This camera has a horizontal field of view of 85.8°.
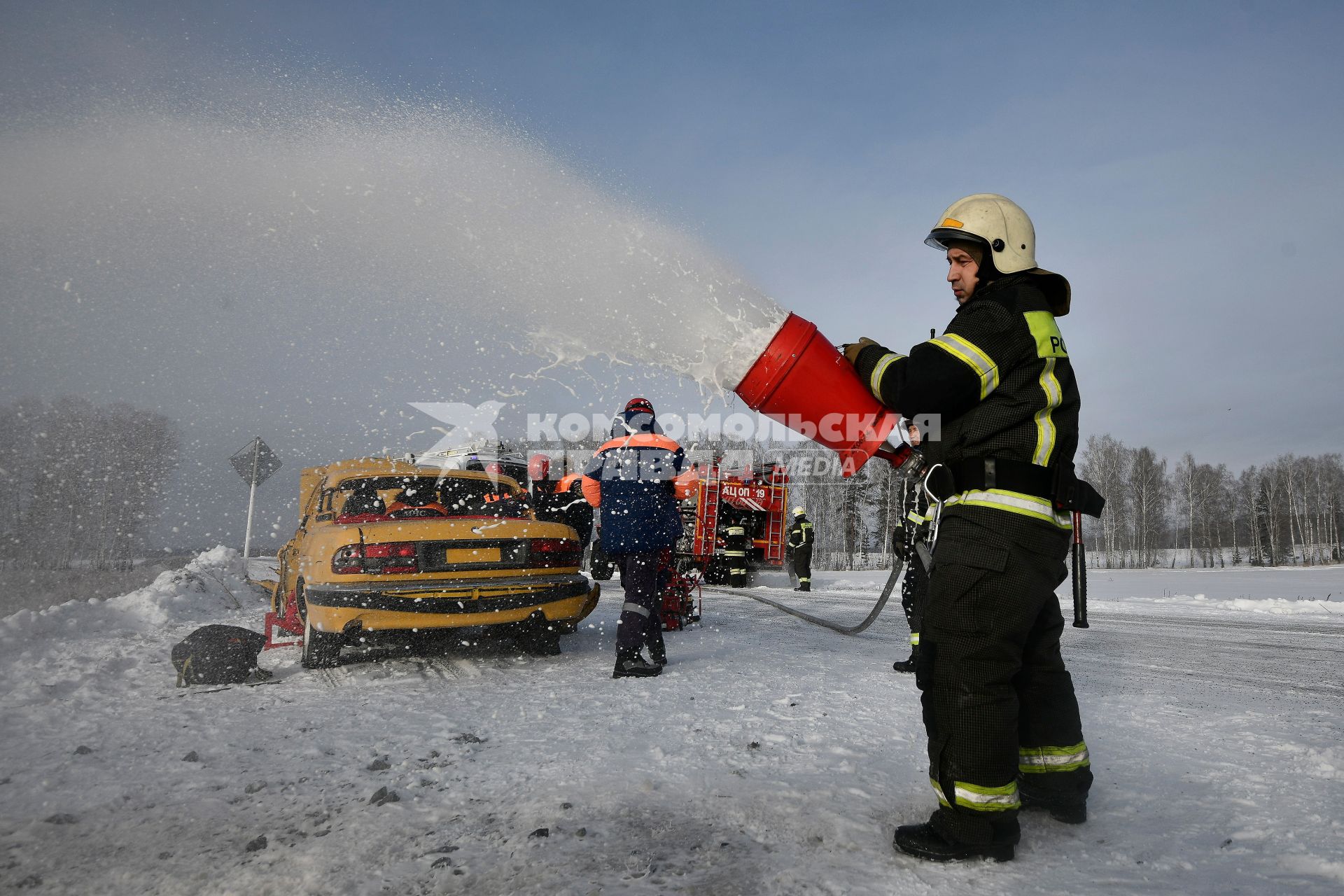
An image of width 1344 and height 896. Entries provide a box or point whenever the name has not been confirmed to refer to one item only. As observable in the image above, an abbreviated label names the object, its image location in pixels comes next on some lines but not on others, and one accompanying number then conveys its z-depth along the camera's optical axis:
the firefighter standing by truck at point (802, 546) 15.37
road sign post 12.45
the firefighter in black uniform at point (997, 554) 2.16
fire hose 4.20
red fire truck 14.34
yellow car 4.71
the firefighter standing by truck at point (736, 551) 14.80
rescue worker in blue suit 4.90
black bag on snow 4.45
